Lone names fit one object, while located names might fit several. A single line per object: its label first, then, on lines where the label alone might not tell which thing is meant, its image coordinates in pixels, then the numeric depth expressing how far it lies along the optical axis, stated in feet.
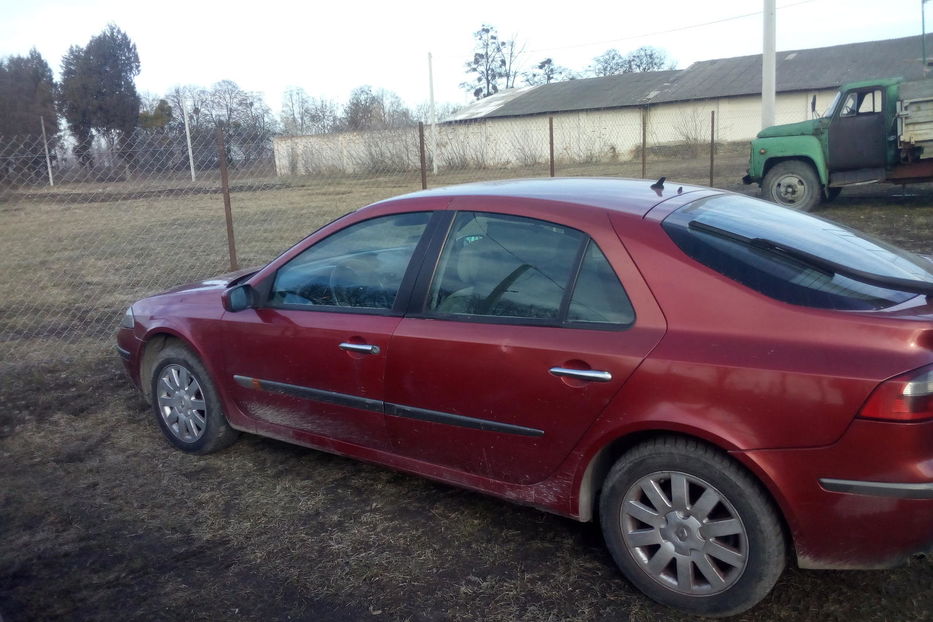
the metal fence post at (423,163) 31.35
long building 117.39
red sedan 8.54
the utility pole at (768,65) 57.93
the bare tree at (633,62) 226.17
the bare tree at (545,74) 236.06
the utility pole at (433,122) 76.88
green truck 44.52
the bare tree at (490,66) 233.35
